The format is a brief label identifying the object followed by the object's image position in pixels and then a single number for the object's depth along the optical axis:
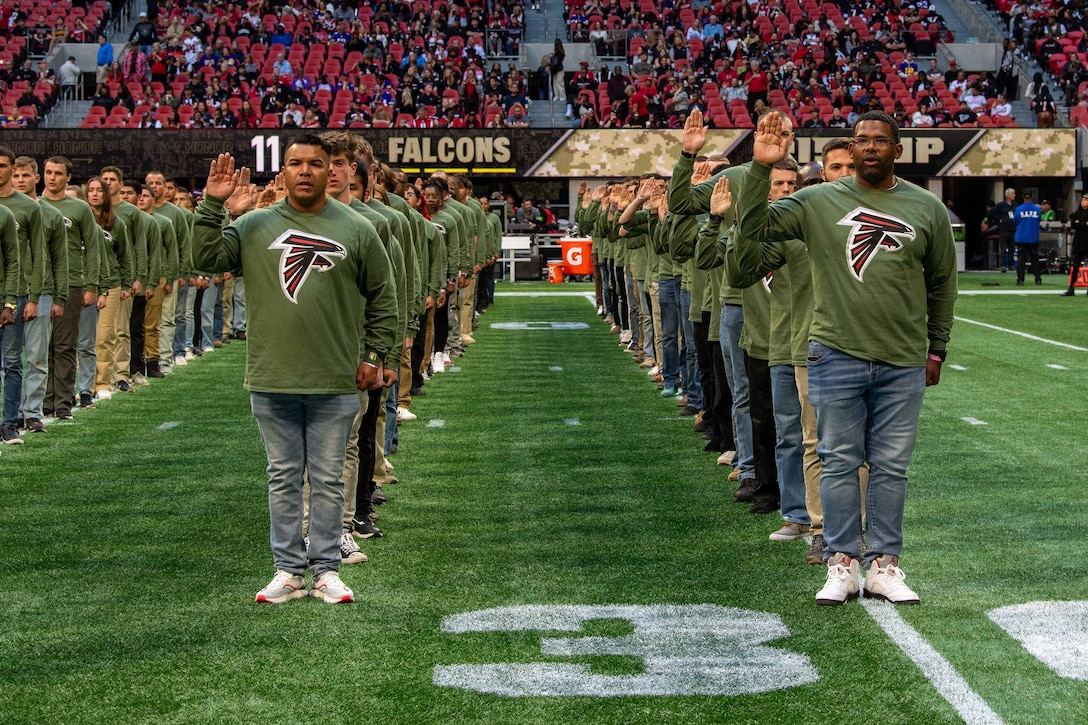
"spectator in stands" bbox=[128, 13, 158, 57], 41.34
